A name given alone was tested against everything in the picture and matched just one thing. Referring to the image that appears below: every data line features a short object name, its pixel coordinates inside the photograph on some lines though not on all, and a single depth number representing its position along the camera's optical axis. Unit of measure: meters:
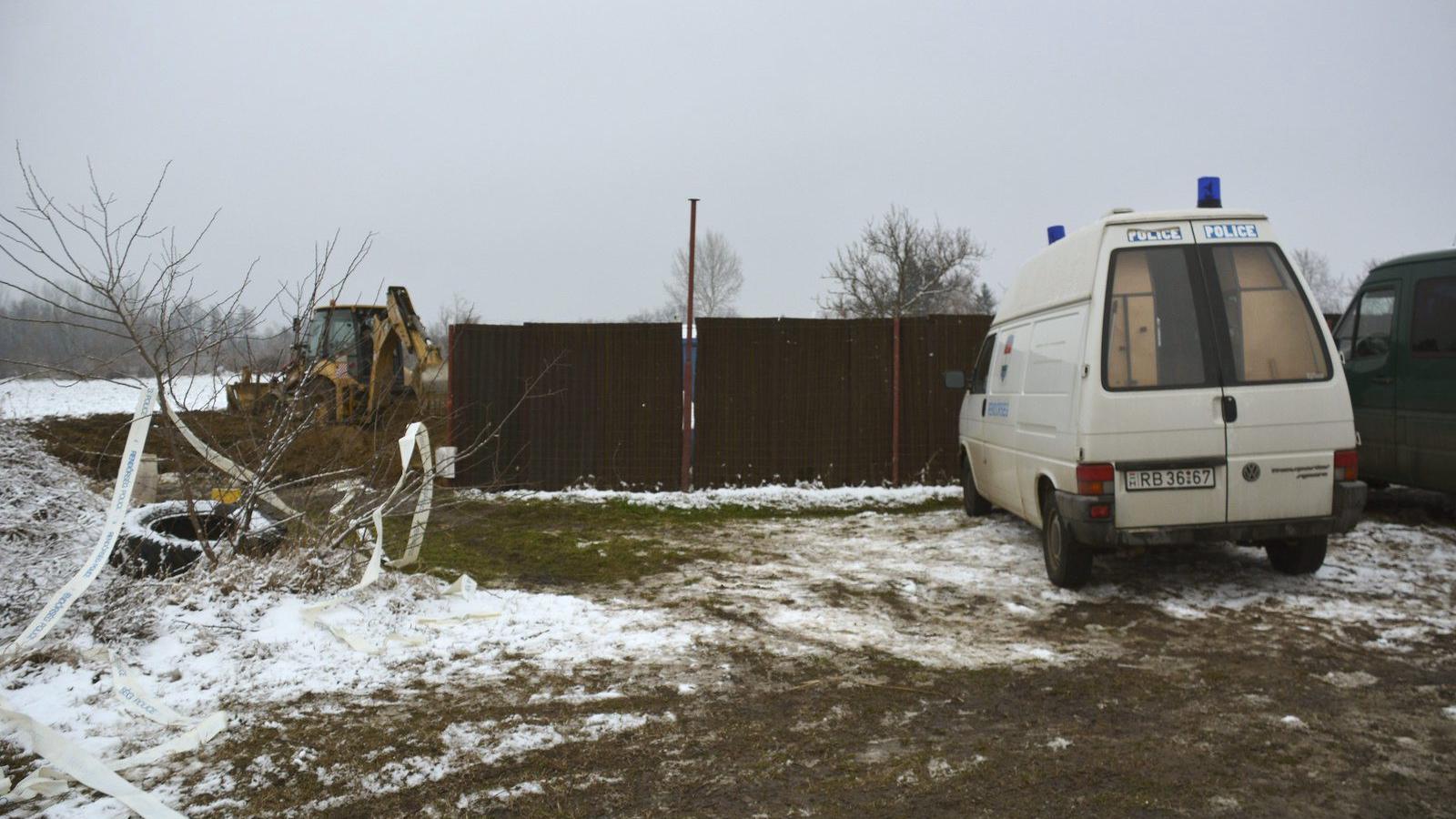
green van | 6.96
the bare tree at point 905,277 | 28.77
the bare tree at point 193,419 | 5.03
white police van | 5.37
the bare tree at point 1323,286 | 49.72
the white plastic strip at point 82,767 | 3.11
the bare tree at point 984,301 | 43.16
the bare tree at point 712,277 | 48.84
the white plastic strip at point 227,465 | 5.47
